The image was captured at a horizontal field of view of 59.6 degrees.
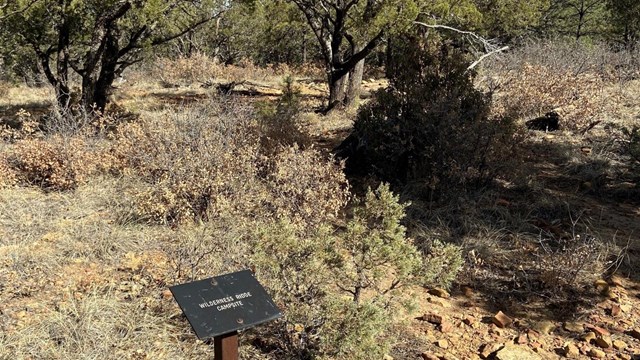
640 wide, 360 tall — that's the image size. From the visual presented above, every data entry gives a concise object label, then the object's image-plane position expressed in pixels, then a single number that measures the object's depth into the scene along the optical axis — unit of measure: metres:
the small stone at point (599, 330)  3.96
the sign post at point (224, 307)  2.59
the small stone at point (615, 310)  4.20
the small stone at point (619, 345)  3.82
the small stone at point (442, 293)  4.50
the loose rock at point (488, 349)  3.72
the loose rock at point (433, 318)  4.09
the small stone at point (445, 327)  3.99
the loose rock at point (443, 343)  3.79
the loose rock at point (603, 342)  3.84
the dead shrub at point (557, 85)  8.63
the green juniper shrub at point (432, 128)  5.99
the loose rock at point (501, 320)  4.08
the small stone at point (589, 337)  3.90
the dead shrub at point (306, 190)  4.95
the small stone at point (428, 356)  3.61
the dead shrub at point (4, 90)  15.42
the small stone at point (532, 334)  3.93
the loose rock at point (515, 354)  3.65
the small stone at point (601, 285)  4.48
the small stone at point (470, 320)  4.08
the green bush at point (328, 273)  3.33
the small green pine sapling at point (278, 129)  6.79
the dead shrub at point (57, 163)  6.28
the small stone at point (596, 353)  3.75
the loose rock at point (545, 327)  4.03
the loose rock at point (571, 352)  3.76
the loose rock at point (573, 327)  4.04
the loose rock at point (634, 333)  3.95
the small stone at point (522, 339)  3.87
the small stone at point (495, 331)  3.98
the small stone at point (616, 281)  4.58
